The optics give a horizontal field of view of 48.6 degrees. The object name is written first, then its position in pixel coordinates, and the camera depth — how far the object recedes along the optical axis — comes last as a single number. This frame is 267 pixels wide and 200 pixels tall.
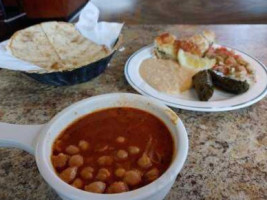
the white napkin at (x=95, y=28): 1.08
